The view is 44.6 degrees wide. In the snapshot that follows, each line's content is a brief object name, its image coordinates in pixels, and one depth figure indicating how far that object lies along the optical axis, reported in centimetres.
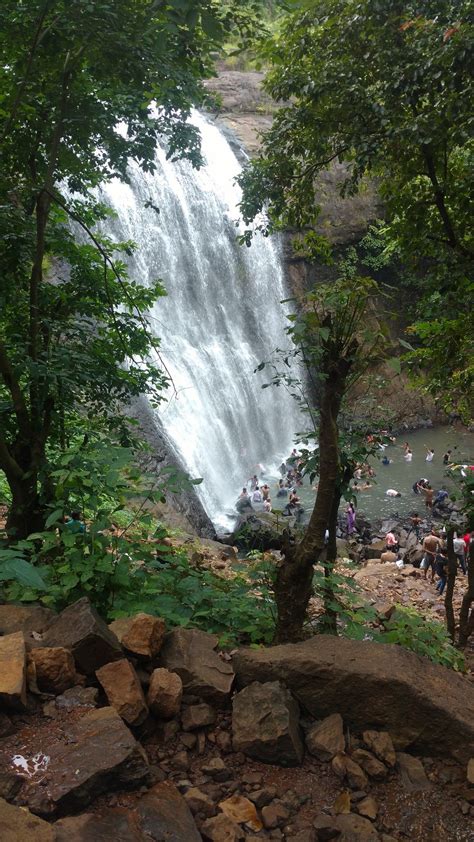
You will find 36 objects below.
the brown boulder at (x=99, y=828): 193
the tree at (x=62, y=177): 431
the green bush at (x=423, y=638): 382
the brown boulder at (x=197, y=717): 269
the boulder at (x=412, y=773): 255
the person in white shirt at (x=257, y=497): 1591
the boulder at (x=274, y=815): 231
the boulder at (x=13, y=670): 243
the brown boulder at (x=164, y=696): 267
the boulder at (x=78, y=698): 257
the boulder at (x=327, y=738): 266
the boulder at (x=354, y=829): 225
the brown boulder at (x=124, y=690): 256
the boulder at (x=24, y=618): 311
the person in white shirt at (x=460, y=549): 989
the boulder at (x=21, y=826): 183
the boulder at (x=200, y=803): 231
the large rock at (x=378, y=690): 272
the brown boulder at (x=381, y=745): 263
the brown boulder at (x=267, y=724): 260
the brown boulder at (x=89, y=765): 208
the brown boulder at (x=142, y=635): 288
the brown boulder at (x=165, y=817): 212
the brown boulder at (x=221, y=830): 218
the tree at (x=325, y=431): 335
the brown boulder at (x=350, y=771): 253
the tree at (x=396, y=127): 488
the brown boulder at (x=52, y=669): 264
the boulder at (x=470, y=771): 253
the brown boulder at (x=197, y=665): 285
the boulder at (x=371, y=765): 258
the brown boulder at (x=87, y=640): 274
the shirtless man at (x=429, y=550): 1072
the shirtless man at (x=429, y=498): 1596
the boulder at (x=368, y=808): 238
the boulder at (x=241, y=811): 230
